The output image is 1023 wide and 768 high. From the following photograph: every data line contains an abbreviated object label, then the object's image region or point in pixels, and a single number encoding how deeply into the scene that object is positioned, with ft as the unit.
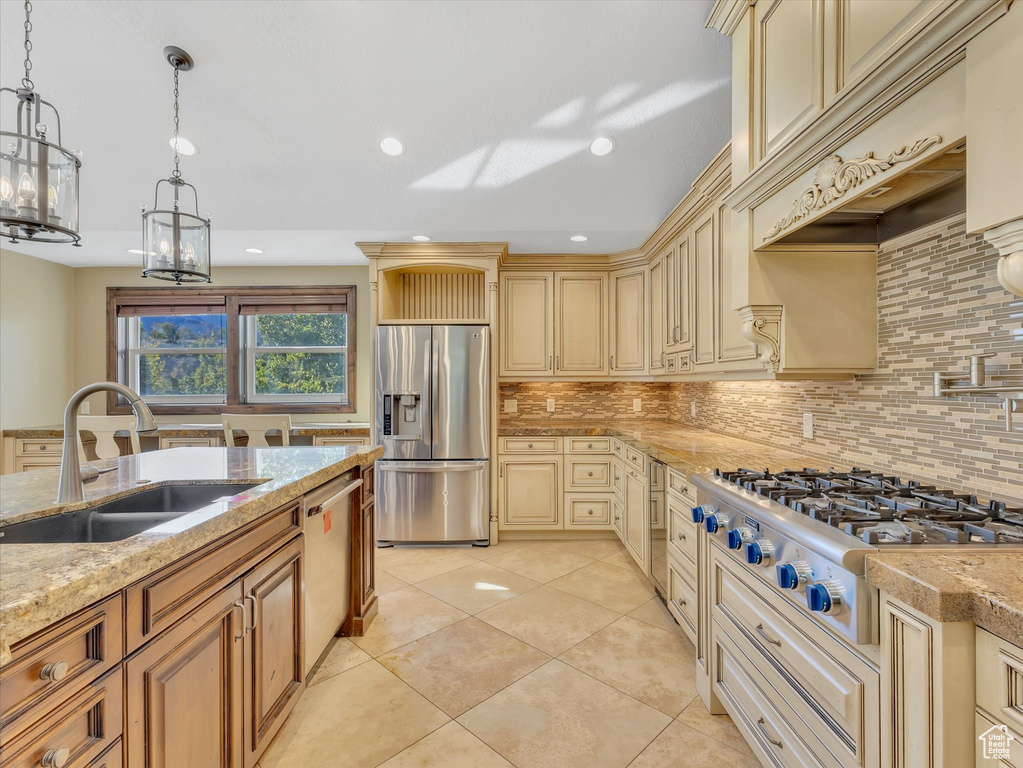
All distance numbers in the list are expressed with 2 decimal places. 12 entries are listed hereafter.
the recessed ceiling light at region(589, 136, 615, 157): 9.01
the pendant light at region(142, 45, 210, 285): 6.49
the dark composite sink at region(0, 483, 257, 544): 4.15
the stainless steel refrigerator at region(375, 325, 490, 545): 11.66
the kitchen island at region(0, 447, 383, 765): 2.49
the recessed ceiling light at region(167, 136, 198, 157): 8.99
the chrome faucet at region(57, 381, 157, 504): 4.37
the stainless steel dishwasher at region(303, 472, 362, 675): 6.08
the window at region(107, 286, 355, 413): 14.40
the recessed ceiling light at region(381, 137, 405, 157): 9.09
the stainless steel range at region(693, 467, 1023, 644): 3.19
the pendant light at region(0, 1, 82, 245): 4.37
